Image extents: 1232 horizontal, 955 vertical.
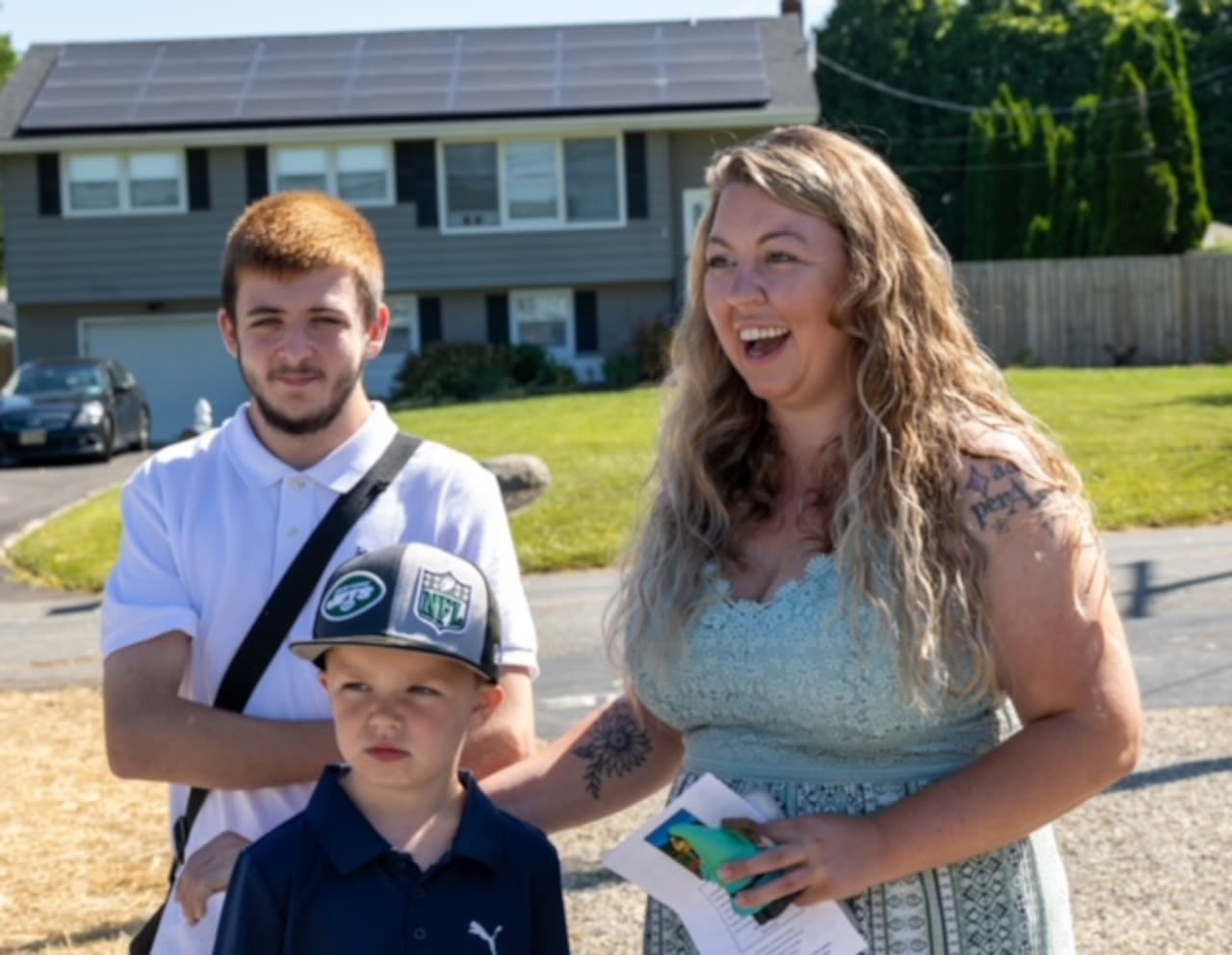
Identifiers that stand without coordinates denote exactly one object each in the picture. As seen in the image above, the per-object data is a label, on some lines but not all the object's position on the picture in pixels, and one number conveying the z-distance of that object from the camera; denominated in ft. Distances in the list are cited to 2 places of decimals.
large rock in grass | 59.21
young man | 10.38
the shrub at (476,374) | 116.47
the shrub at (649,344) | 115.75
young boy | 8.87
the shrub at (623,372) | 116.67
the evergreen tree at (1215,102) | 211.20
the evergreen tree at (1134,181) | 131.44
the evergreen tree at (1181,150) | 133.18
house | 123.85
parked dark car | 94.38
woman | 9.07
